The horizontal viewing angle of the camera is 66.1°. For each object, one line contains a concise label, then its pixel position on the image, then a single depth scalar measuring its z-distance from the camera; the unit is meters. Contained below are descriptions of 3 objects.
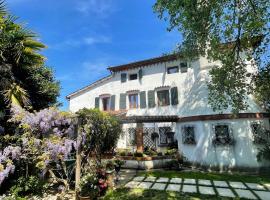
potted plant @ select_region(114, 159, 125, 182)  10.00
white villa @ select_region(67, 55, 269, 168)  13.84
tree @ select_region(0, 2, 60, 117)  8.56
